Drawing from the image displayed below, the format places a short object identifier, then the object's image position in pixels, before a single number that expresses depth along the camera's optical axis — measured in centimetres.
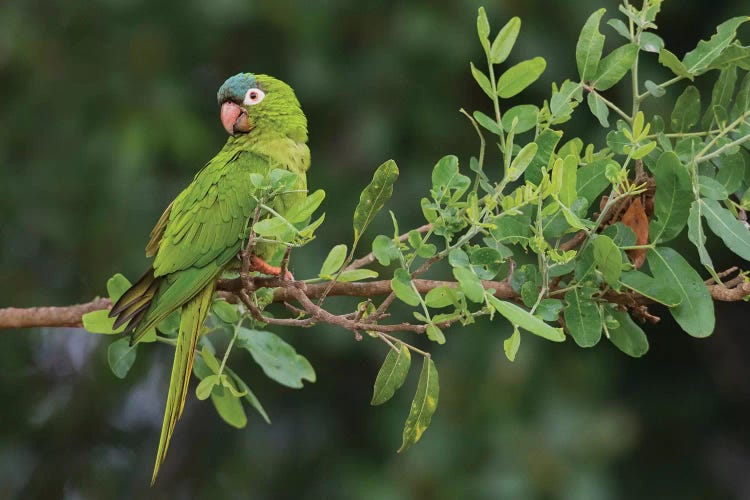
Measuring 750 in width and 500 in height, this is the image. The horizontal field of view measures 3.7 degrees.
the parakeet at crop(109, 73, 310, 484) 816
